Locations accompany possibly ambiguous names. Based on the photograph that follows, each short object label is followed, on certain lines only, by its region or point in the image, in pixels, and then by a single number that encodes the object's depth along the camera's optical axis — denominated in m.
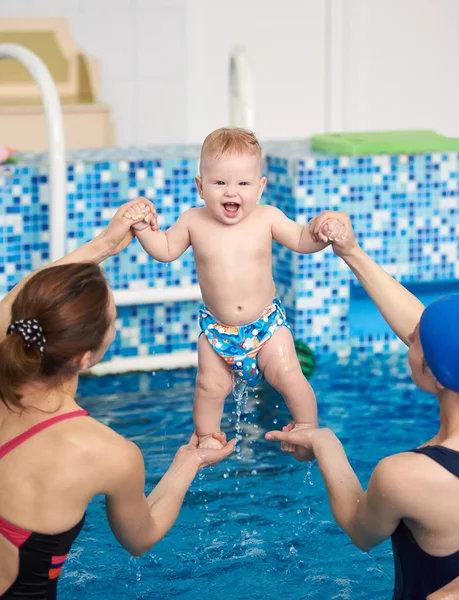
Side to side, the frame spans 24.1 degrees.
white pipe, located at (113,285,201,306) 6.57
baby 3.88
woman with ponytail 2.71
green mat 6.95
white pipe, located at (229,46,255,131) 6.40
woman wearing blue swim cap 2.67
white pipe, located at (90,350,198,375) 6.71
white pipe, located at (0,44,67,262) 6.05
